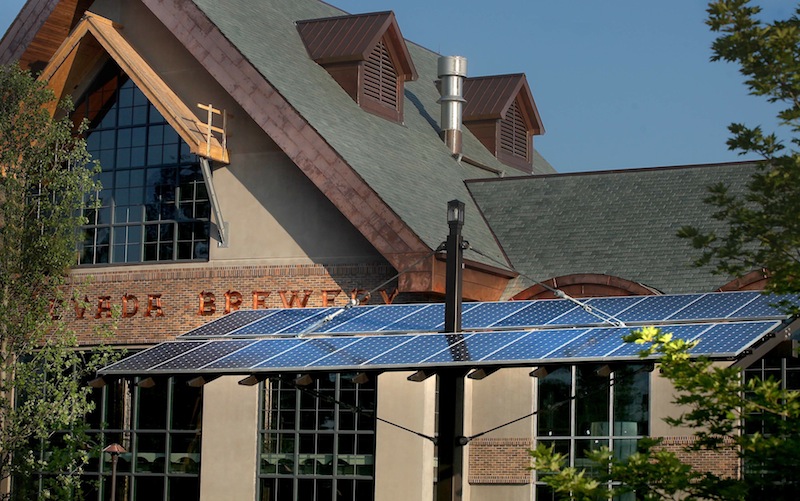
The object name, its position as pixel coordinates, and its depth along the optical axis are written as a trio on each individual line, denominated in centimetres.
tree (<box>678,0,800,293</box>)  1406
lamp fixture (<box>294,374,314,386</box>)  2119
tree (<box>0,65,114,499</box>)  2692
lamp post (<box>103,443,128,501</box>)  2823
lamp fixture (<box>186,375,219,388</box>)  2112
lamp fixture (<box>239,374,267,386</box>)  2100
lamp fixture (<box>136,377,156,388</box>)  2197
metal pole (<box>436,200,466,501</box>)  1928
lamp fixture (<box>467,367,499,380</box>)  1956
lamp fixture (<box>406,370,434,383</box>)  2017
